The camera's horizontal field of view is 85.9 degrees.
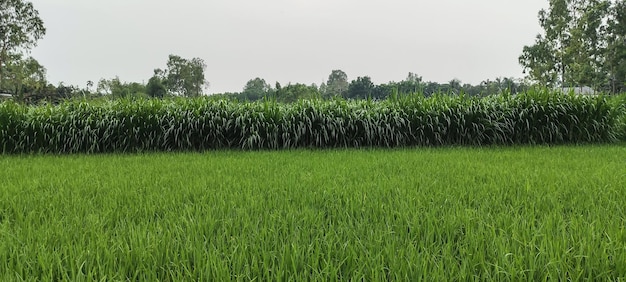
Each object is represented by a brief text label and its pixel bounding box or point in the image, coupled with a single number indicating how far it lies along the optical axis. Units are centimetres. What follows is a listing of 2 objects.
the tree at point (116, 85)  3928
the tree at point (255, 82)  6843
